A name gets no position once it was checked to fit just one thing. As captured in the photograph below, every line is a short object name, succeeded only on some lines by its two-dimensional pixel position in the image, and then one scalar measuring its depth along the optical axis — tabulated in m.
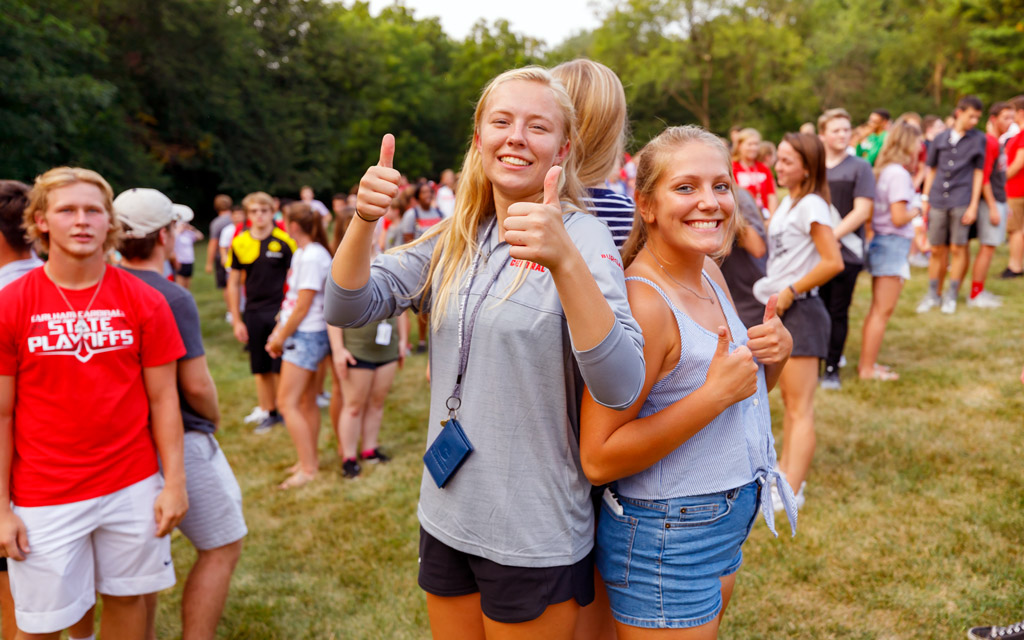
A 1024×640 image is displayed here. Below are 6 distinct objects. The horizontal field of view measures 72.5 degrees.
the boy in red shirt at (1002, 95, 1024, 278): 8.20
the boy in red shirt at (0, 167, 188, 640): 2.27
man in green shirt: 8.79
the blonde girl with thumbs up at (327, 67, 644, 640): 1.65
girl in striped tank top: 1.62
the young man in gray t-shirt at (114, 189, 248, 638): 2.68
